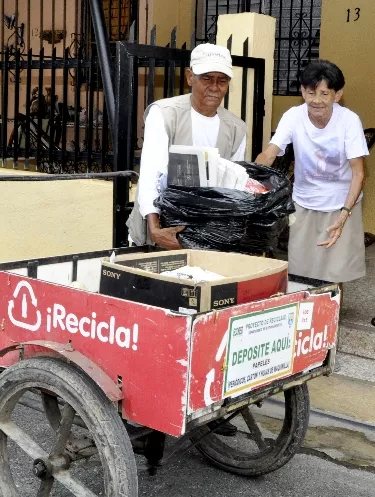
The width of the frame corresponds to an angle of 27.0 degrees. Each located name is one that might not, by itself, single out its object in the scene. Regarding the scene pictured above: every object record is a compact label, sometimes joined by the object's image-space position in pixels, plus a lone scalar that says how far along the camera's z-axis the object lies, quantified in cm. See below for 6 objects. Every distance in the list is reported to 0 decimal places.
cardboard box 269
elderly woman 438
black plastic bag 353
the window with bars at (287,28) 979
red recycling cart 246
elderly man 376
